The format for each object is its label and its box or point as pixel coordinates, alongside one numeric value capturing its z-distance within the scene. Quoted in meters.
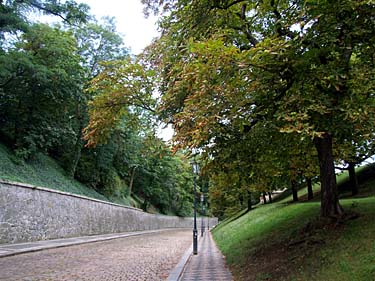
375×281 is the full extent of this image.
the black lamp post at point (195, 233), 14.74
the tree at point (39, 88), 18.53
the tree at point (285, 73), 5.63
